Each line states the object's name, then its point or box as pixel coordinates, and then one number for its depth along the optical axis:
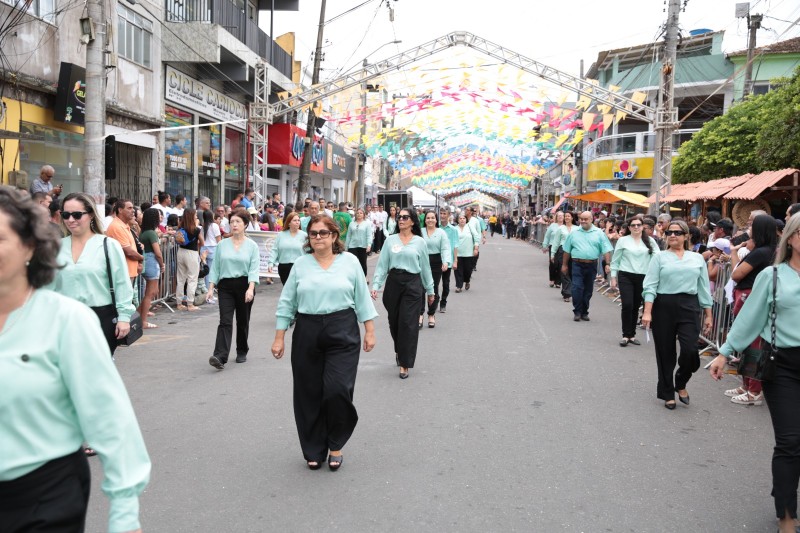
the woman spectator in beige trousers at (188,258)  12.29
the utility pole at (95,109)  11.34
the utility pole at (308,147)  24.48
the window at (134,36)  17.42
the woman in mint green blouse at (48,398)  2.05
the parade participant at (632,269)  10.03
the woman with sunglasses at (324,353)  4.94
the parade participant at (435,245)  11.12
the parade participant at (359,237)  14.76
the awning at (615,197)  22.87
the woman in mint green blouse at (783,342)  3.89
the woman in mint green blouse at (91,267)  5.05
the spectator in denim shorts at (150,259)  10.23
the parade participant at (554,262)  17.33
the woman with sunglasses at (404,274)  8.21
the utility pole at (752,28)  26.52
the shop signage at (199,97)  20.32
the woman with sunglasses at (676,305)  6.68
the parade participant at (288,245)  10.25
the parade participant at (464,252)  15.83
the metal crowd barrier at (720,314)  9.16
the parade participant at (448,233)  12.58
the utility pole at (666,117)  18.44
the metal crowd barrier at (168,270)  12.38
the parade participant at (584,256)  12.12
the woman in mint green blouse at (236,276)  8.21
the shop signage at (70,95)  14.10
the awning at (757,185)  15.05
